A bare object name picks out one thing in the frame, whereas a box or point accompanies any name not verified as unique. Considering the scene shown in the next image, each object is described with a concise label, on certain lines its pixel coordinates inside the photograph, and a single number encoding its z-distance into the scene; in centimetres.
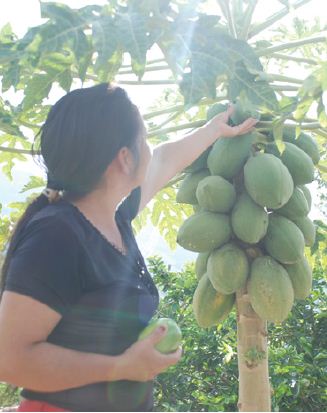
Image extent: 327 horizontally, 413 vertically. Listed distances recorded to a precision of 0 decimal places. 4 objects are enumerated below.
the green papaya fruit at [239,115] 196
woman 124
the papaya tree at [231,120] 152
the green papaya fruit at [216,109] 206
